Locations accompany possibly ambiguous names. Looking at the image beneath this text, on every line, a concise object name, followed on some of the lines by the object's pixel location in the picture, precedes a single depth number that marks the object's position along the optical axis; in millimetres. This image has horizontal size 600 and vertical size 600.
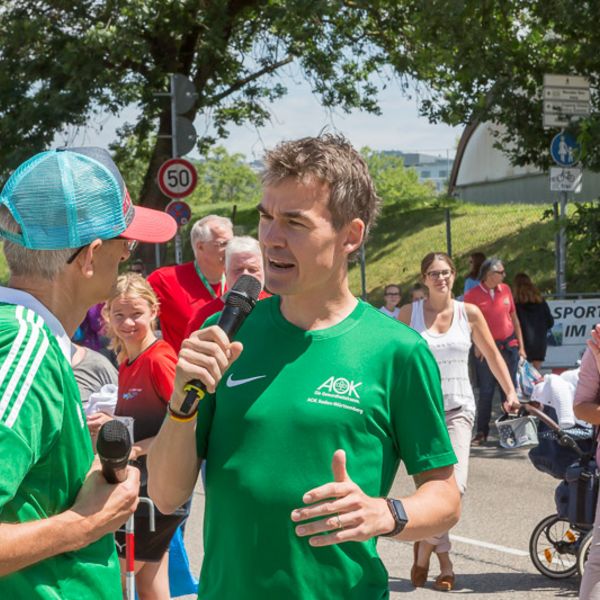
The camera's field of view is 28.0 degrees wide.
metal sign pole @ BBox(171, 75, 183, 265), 19953
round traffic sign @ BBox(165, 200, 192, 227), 20170
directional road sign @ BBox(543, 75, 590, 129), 16219
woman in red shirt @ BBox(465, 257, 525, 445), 14883
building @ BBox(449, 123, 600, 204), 45075
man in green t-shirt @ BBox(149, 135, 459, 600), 3012
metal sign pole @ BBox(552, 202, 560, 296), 17688
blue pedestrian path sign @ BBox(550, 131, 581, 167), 16484
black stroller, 7605
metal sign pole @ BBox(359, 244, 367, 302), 24070
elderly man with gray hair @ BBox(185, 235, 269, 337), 6688
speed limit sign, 19250
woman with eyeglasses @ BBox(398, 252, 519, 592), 7758
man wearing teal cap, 2406
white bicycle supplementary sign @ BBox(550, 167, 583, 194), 16422
